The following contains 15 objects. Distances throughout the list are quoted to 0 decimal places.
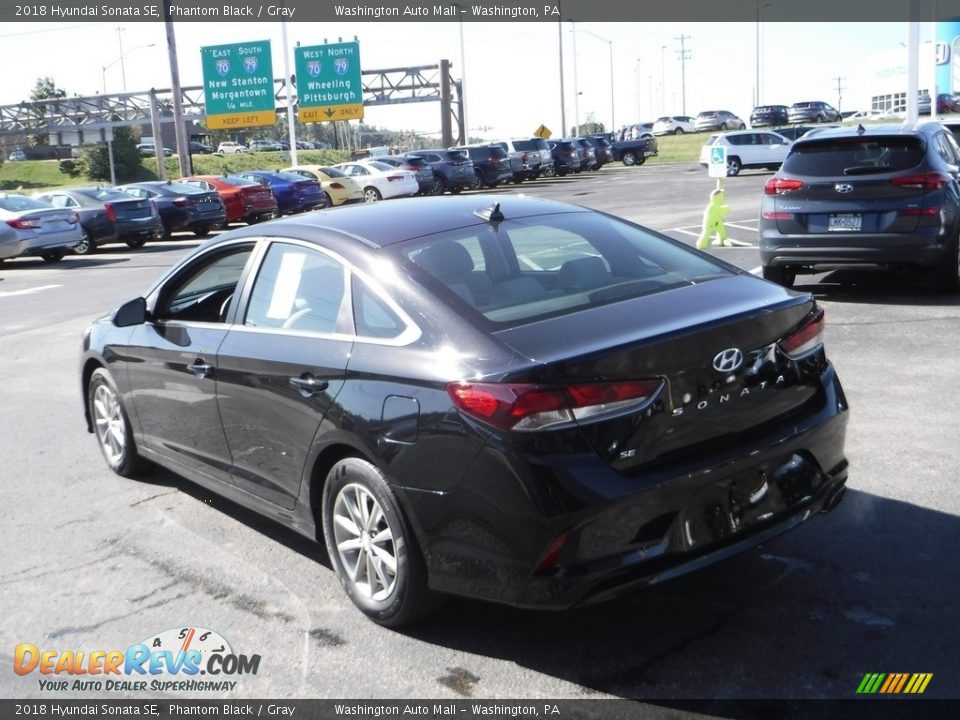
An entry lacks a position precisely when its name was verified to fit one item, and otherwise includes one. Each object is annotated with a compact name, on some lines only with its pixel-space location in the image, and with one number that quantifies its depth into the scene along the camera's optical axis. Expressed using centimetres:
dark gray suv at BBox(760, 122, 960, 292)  1011
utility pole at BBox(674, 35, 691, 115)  12781
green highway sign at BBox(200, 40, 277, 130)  4762
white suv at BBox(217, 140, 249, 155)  9131
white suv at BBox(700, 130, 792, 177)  4219
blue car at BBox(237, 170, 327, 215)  3225
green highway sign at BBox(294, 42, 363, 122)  5028
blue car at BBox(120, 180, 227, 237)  2672
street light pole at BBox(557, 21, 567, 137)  7406
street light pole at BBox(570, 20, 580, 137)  7500
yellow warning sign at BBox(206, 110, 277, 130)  4816
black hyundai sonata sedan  355
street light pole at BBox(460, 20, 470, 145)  5909
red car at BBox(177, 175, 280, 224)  2920
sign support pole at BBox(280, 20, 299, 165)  4854
